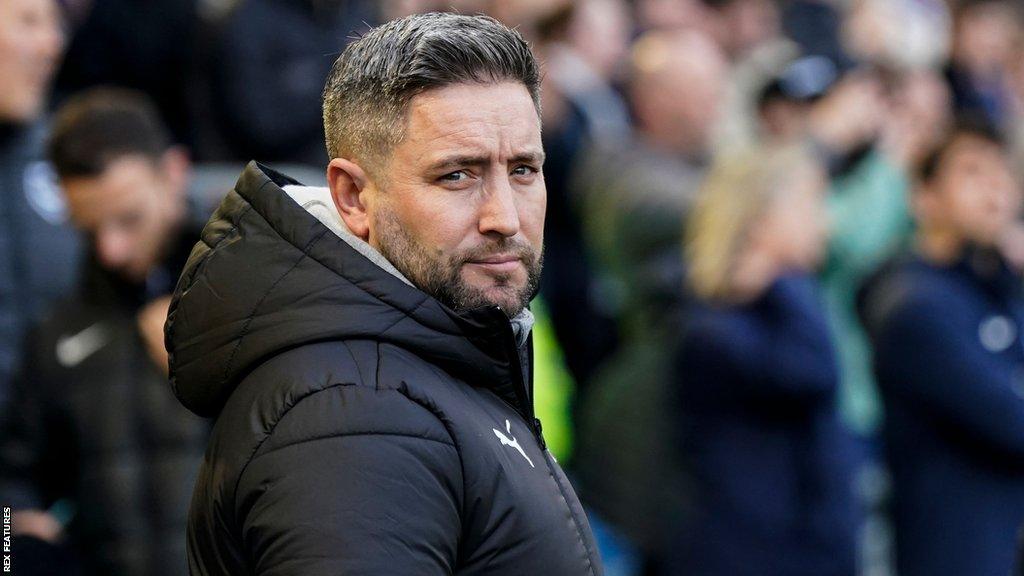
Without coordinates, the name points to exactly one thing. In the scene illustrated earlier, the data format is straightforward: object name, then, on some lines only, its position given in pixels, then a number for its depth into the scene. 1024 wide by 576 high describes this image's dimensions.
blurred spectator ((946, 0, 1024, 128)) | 19.91
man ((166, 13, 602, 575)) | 4.04
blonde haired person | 11.31
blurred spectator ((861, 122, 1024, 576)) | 11.39
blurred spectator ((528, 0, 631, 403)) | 14.60
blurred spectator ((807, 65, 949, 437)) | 14.46
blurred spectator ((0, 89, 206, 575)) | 8.41
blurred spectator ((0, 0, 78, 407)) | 9.82
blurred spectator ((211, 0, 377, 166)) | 13.15
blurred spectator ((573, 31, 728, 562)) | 12.32
